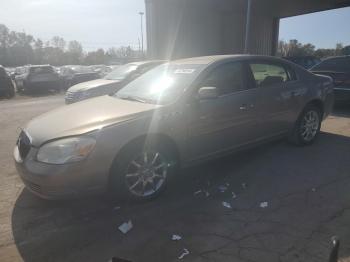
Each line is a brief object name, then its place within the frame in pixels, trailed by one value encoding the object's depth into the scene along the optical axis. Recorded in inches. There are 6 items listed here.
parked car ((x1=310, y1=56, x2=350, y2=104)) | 330.0
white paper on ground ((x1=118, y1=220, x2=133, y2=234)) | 126.5
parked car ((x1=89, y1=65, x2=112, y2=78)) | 917.1
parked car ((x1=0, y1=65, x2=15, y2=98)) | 657.0
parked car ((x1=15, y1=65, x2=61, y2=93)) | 735.7
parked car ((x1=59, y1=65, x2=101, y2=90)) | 764.0
